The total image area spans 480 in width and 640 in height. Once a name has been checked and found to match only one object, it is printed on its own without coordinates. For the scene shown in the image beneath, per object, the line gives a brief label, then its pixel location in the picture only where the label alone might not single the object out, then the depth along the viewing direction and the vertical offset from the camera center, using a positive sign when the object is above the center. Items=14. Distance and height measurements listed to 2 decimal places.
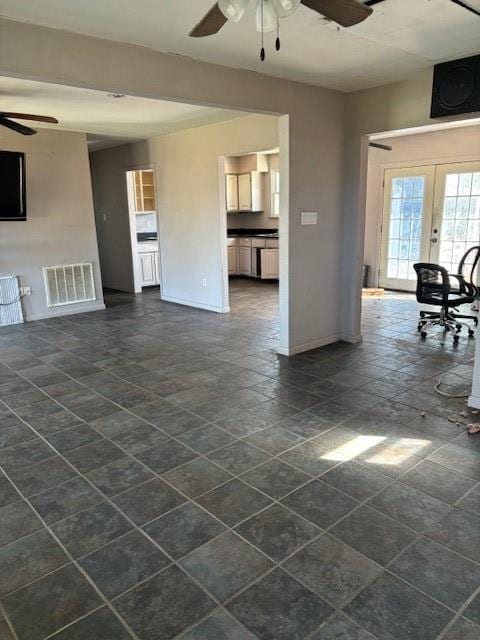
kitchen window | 9.61 +0.58
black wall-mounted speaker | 3.69 +0.99
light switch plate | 4.62 -0.03
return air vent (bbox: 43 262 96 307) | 6.63 -0.92
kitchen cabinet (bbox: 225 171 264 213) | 9.67 +0.49
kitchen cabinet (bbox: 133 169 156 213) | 8.69 +0.51
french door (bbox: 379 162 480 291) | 7.30 -0.11
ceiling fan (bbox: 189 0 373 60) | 1.92 +0.89
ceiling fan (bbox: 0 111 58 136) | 4.43 +0.95
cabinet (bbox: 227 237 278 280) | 9.41 -0.86
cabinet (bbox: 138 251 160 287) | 8.72 -0.93
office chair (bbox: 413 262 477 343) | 5.29 -0.96
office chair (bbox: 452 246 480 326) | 5.56 -0.86
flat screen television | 5.55 +0.43
